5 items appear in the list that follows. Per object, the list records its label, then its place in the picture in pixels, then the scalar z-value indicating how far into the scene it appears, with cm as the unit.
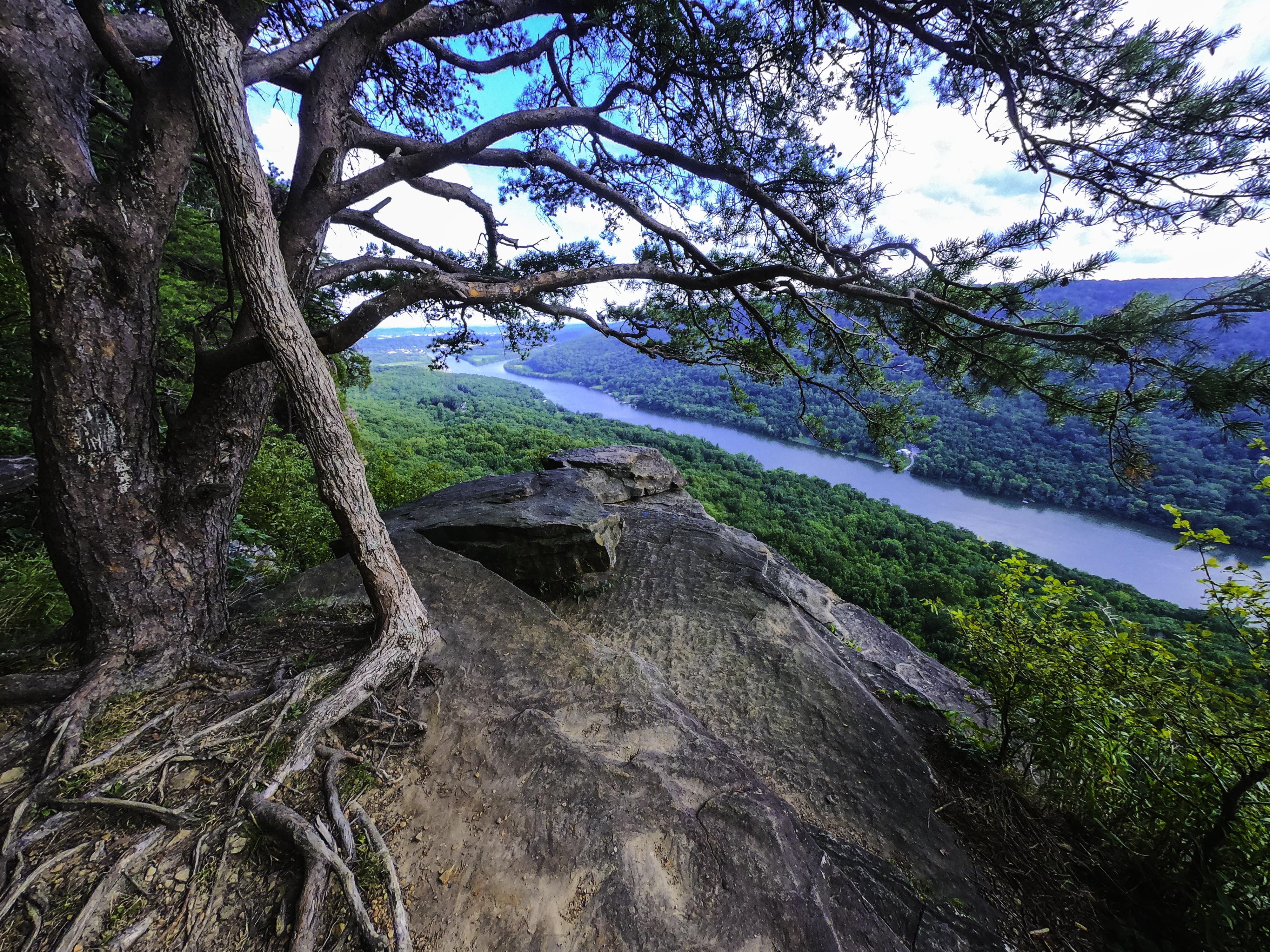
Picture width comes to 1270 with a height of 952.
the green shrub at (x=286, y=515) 482
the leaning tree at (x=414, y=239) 184
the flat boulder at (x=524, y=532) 407
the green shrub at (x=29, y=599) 278
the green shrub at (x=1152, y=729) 170
